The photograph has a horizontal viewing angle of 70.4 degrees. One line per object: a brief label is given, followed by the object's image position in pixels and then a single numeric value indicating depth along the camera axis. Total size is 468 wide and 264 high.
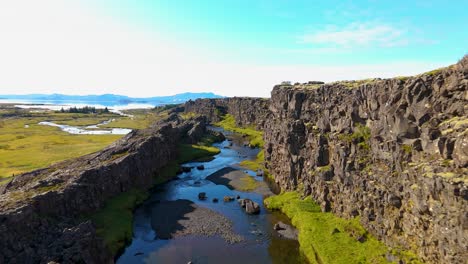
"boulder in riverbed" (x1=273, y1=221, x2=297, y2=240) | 64.09
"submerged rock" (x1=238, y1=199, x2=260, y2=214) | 75.12
